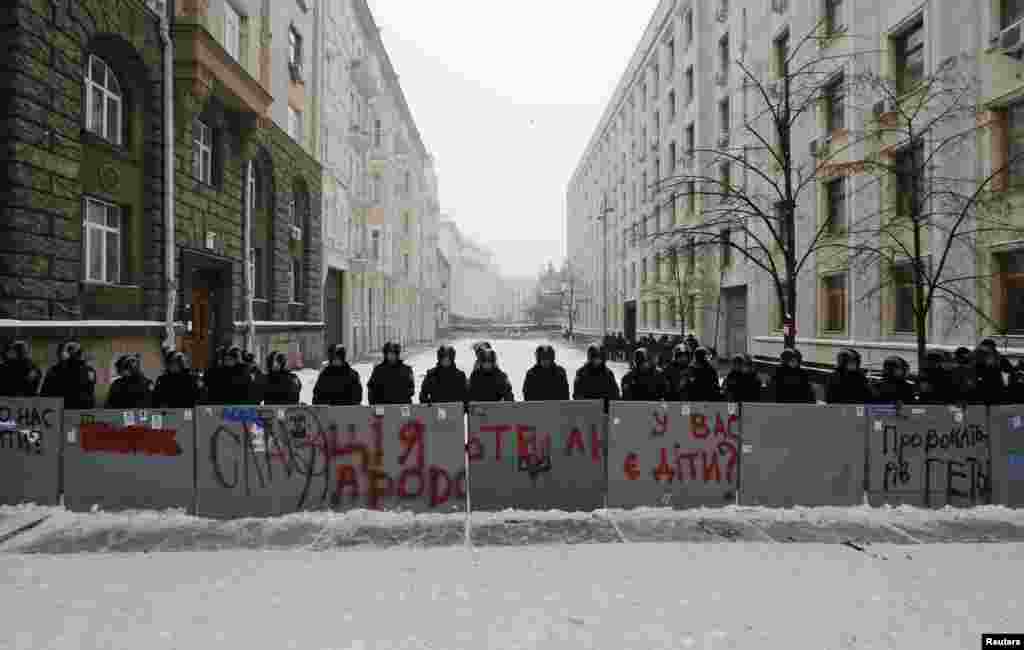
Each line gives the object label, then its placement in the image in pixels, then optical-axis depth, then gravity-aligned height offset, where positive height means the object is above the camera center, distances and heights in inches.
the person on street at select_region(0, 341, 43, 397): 256.7 -19.9
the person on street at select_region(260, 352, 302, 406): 261.3 -25.8
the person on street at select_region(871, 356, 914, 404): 246.5 -24.6
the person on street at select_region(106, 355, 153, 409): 241.4 -25.4
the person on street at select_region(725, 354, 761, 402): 261.9 -25.5
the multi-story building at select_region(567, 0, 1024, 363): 490.3 +241.7
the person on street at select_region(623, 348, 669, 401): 266.4 -25.6
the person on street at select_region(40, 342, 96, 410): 247.0 -22.8
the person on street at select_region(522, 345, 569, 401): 267.9 -26.0
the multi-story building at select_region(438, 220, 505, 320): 4608.8 +554.8
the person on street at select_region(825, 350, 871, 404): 251.3 -25.2
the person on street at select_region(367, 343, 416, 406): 266.5 -25.7
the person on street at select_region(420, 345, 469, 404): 267.1 -26.6
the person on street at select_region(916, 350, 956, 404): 257.4 -25.9
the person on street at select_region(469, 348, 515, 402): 265.9 -25.6
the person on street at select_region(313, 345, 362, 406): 258.5 -25.2
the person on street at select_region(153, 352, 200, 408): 243.0 -24.9
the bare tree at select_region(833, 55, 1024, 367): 396.2 +108.3
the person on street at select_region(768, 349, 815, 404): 255.9 -25.3
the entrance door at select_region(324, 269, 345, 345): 1072.8 +49.0
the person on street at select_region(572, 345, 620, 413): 262.7 -24.5
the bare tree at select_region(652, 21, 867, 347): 437.1 +224.2
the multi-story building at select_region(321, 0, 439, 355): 1039.6 +332.3
